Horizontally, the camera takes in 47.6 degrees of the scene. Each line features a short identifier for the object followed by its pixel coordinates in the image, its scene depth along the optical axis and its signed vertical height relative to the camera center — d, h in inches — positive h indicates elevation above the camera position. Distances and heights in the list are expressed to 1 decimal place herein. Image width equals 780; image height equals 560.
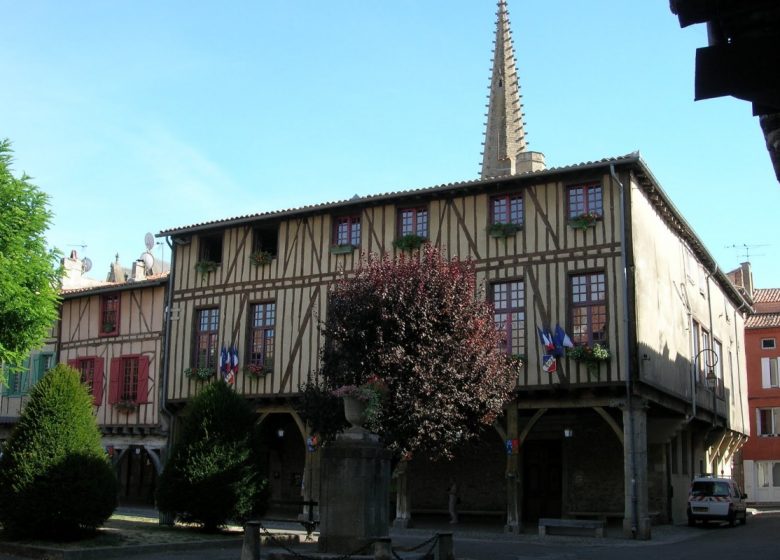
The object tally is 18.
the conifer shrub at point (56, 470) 560.7 -20.1
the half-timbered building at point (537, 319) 806.5 +129.2
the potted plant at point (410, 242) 906.7 +206.2
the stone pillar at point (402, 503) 880.3 -57.5
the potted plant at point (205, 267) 1040.2 +202.2
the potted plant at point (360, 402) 510.0 +24.0
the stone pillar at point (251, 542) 485.4 -54.1
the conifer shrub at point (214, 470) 668.1 -21.4
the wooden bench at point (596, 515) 904.7 -67.0
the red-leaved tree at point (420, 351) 685.9 +75.1
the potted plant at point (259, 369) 968.3 +78.8
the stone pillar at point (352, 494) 484.1 -27.3
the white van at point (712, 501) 938.7 -52.3
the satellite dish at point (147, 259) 1421.0 +287.0
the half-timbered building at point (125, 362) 1121.4 +101.7
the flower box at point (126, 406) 1128.8 +42.4
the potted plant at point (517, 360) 810.5 +79.9
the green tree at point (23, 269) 855.1 +164.0
